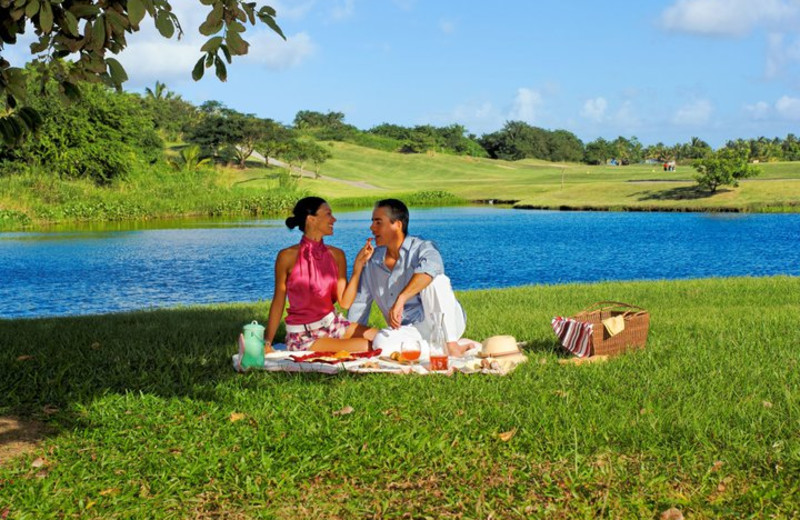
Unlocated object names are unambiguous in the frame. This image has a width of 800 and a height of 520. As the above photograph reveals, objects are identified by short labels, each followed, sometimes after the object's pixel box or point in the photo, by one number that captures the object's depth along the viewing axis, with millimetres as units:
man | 7969
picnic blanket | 7559
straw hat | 7961
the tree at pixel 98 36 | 4055
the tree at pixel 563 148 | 154000
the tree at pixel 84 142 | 58438
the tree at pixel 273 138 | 105312
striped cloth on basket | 8016
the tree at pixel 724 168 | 68062
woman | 8305
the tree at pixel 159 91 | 130375
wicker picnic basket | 8047
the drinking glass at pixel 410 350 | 7875
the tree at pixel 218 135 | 102938
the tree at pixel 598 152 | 157125
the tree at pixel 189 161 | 79781
